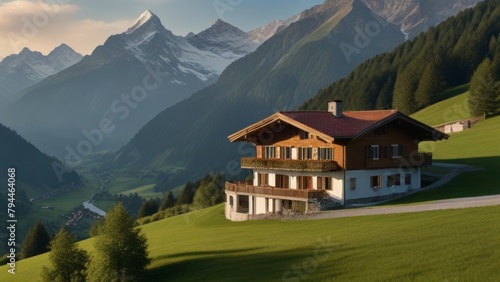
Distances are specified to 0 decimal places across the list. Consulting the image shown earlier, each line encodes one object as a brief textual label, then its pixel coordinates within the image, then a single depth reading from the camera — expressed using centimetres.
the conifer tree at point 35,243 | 10256
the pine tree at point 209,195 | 9754
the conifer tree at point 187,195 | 12425
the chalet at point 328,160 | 5381
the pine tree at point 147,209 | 13625
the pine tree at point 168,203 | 12675
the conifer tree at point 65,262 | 4044
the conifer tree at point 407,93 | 13700
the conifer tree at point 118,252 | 3516
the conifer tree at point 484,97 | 9569
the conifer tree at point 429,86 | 13238
